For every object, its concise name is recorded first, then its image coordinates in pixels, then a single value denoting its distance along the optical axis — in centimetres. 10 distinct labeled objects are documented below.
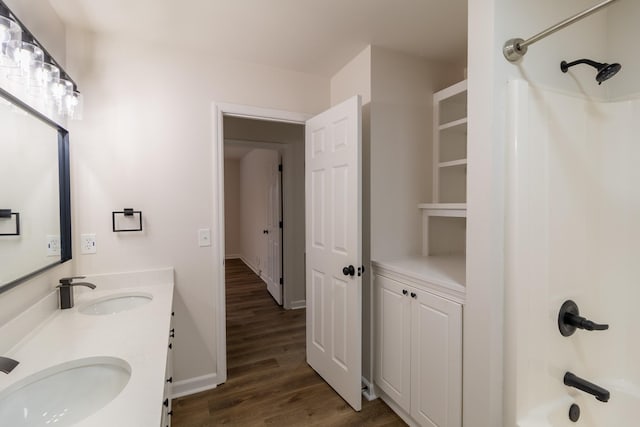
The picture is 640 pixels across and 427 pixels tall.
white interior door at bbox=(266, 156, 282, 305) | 392
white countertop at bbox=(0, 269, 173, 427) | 75
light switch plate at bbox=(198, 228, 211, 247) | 215
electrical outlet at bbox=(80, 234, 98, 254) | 184
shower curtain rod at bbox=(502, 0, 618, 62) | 108
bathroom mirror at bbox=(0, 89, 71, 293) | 115
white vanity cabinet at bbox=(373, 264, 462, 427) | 146
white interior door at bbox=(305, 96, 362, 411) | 189
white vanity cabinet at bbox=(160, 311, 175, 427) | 116
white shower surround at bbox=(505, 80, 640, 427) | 121
